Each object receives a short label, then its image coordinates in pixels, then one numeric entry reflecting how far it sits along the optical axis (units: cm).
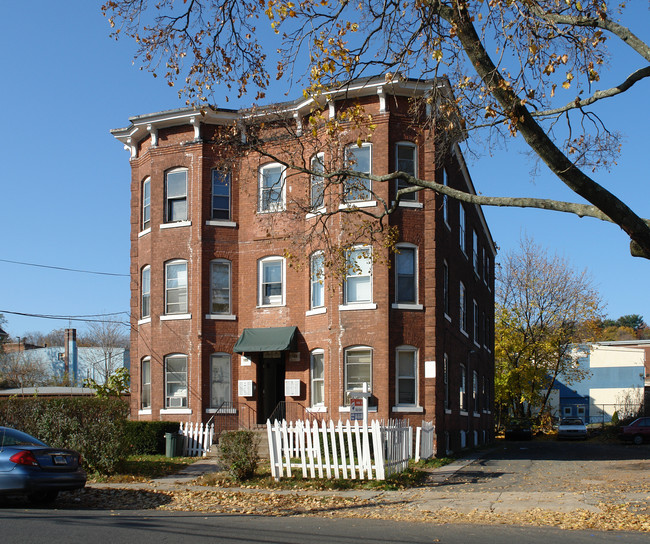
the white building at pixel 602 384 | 6962
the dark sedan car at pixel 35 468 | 1236
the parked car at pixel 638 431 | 4104
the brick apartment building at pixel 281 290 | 2348
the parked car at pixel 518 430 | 4538
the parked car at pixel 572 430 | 4516
